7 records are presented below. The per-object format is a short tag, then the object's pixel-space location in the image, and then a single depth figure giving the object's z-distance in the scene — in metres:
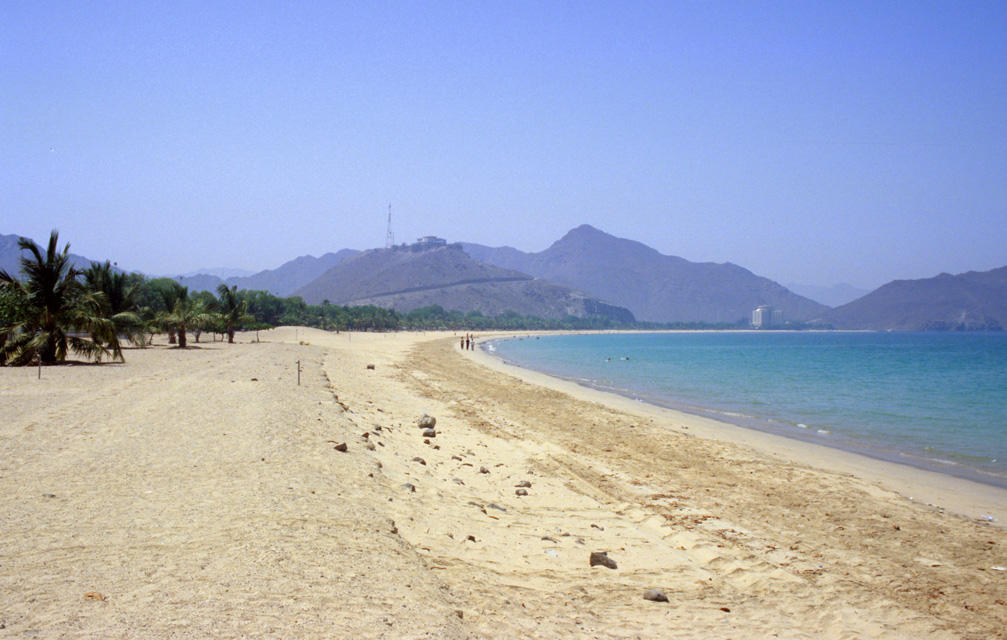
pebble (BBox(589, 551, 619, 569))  6.28
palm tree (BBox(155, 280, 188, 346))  36.91
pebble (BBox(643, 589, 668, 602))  5.55
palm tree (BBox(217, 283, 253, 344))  45.72
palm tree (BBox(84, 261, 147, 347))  30.46
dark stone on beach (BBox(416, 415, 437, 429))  13.23
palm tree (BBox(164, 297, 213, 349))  36.44
